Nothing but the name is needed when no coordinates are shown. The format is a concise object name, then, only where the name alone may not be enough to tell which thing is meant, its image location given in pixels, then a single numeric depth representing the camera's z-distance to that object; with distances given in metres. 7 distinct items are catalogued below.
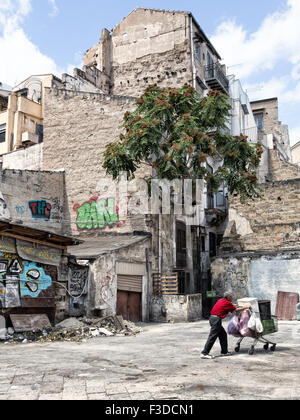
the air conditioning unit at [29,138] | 28.52
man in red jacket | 7.87
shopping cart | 8.29
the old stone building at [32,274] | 11.54
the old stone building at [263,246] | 18.08
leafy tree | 16.12
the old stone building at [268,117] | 37.84
